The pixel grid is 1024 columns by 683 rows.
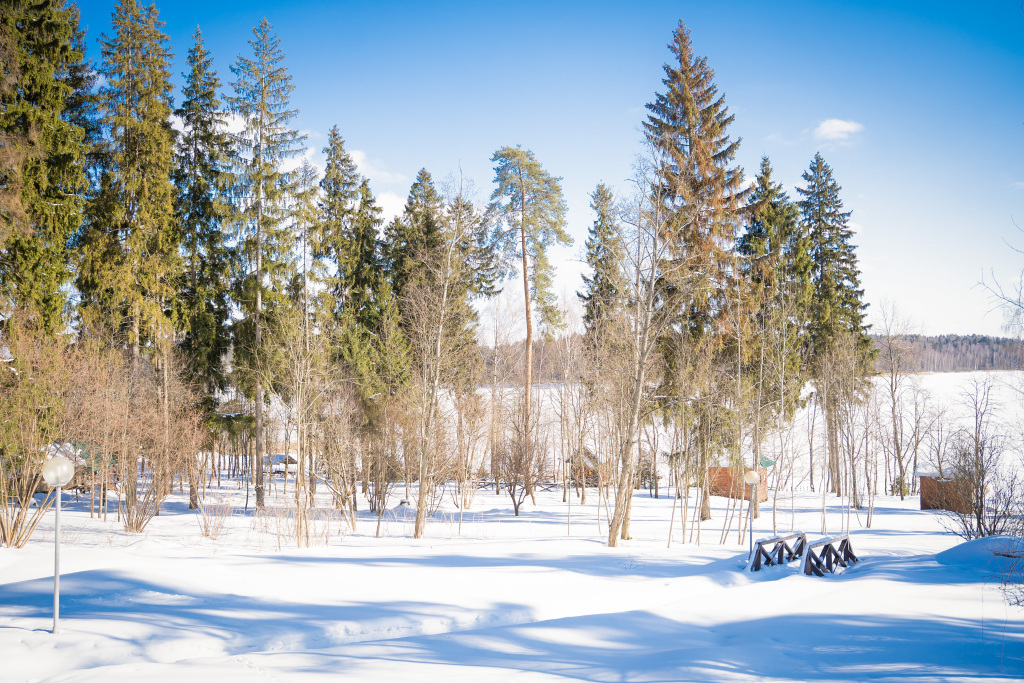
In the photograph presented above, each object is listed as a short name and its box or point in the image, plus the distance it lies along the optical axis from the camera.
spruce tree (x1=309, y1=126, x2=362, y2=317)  25.09
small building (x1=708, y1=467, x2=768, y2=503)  29.30
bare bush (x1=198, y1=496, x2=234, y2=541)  15.59
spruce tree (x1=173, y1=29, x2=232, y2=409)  22.27
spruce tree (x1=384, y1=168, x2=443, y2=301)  26.26
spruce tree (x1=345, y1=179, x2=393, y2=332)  25.53
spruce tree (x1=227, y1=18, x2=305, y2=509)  21.94
